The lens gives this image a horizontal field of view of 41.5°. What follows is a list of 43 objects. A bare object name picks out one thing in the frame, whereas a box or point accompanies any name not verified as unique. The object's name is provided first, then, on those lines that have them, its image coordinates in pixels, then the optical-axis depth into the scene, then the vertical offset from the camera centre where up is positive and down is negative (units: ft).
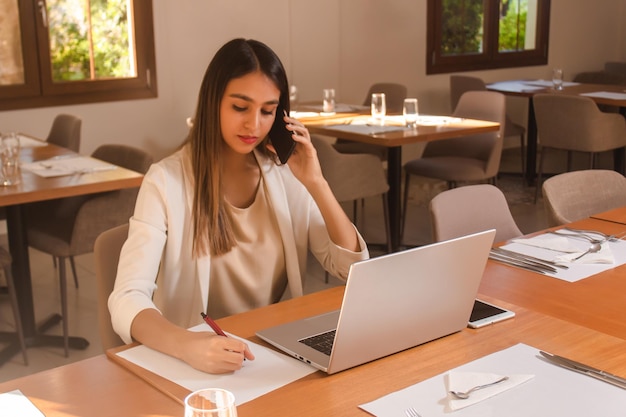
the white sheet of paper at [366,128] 14.11 -1.74
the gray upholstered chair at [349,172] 14.33 -2.47
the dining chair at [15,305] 11.13 -3.61
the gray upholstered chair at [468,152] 15.75 -2.51
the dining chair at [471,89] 21.21 -1.67
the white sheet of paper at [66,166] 11.30 -1.87
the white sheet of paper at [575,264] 6.90 -2.04
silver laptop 4.66 -1.64
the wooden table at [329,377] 4.48 -2.01
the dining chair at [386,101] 17.99 -1.72
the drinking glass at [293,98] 17.50 -1.47
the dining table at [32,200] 10.30 -2.03
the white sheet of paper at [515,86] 21.29 -1.59
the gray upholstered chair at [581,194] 9.64 -2.02
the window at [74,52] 16.76 -0.43
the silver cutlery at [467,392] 4.52 -1.98
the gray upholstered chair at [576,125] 18.17 -2.22
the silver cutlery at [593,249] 7.35 -2.00
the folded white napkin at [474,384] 4.48 -1.98
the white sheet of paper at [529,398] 4.37 -2.00
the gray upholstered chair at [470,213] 8.42 -1.93
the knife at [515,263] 7.03 -2.03
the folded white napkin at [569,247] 7.25 -2.01
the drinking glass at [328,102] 16.93 -1.50
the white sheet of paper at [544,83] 21.99 -1.56
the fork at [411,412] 4.34 -2.00
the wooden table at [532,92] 20.65 -1.65
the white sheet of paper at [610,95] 18.83 -1.63
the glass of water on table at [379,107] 15.21 -1.45
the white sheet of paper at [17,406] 4.42 -1.99
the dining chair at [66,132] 14.47 -1.77
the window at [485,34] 23.85 -0.26
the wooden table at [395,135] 13.69 -1.81
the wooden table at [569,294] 5.89 -2.05
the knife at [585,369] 4.71 -1.99
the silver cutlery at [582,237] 7.82 -2.00
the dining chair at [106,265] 6.50 -1.84
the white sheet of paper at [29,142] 14.06 -1.88
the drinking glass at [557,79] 20.83 -1.36
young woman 6.47 -1.49
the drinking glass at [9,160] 10.72 -1.63
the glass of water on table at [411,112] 14.58 -1.48
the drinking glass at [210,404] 3.21 -1.45
